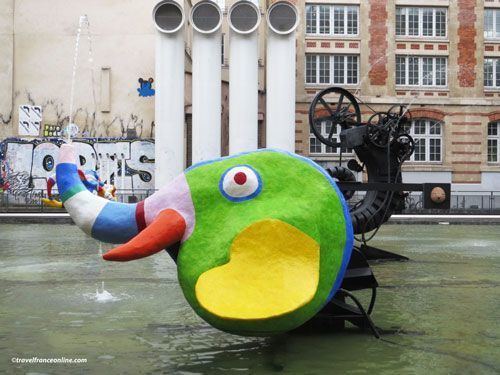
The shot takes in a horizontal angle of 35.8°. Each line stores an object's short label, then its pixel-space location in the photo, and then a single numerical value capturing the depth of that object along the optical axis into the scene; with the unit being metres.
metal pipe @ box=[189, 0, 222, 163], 34.31
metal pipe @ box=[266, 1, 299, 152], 34.97
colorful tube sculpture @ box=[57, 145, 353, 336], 5.88
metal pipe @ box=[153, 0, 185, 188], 34.50
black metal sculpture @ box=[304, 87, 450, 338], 12.88
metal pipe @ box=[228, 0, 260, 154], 34.44
